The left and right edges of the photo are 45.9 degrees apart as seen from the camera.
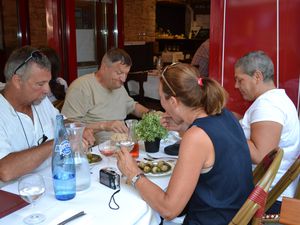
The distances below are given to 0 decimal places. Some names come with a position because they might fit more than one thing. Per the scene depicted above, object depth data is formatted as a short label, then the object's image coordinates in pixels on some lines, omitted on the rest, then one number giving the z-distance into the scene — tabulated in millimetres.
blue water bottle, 1366
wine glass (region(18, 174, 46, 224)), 1223
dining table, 1224
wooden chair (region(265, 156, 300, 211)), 1644
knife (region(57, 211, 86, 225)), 1179
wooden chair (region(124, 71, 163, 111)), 5504
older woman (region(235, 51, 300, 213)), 1828
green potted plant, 1926
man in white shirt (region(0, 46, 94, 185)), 1658
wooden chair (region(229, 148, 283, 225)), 1200
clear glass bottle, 1469
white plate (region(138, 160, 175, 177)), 1642
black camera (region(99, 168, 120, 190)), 1481
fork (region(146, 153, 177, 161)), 1925
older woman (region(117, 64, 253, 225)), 1346
